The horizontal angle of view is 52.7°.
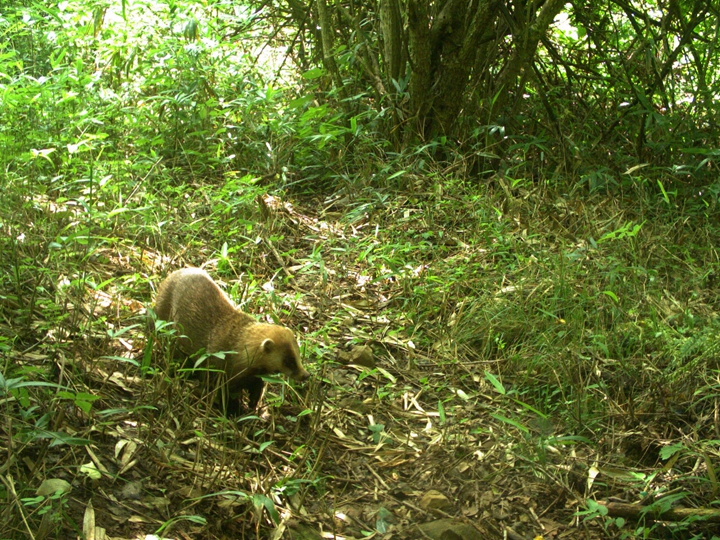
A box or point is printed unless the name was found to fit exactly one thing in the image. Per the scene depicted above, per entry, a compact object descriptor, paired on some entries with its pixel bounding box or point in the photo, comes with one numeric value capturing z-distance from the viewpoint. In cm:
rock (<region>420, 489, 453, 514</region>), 357
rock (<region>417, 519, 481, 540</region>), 335
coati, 413
